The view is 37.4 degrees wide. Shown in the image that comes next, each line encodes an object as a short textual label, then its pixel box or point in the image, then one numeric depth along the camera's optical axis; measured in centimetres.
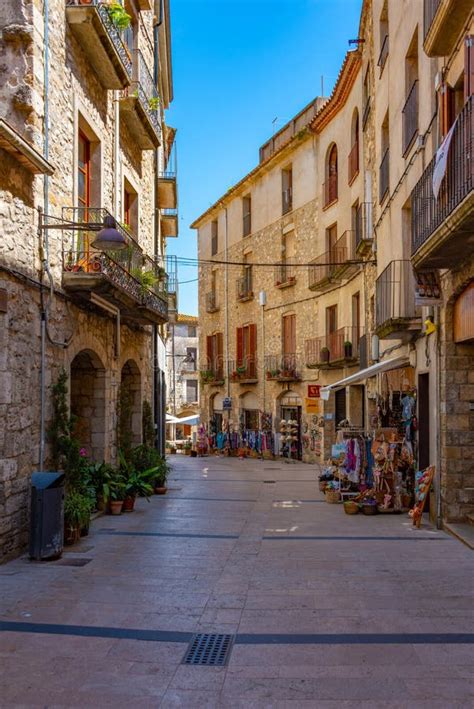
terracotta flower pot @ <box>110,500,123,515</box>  1155
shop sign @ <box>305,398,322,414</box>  2431
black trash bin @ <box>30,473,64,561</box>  814
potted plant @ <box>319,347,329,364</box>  2342
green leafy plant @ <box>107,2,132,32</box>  1149
